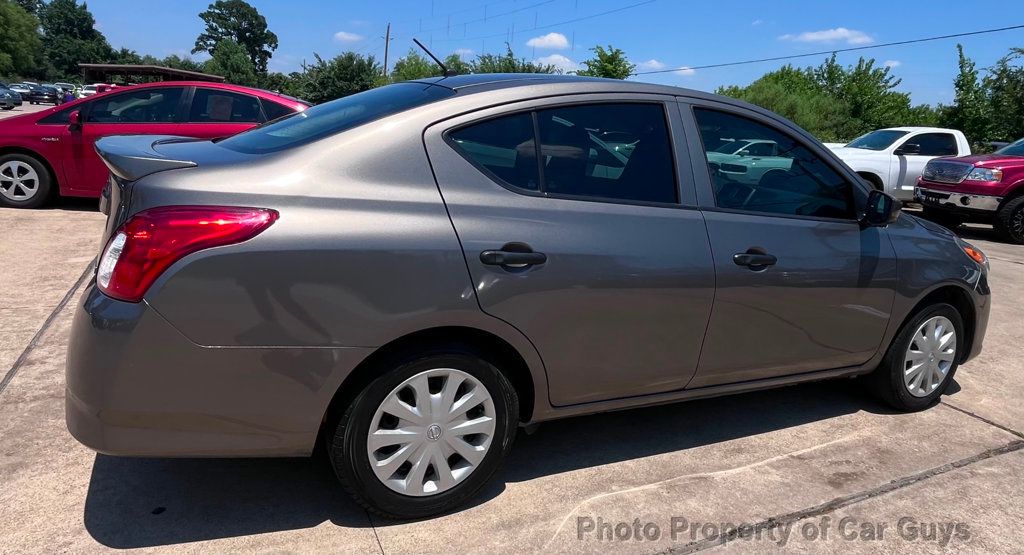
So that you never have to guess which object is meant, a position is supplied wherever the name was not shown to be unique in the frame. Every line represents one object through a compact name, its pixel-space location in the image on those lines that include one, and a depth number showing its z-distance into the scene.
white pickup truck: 13.45
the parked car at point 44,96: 57.84
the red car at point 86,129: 8.25
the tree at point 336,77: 38.00
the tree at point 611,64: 32.66
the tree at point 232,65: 62.24
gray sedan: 2.40
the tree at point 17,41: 79.19
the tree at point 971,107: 23.67
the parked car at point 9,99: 42.72
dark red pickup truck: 11.24
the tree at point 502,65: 37.28
